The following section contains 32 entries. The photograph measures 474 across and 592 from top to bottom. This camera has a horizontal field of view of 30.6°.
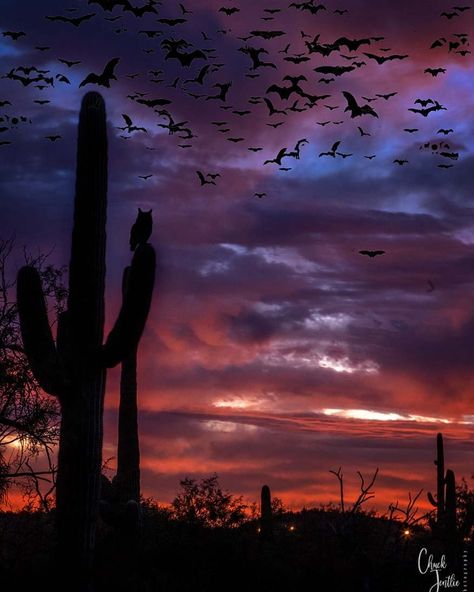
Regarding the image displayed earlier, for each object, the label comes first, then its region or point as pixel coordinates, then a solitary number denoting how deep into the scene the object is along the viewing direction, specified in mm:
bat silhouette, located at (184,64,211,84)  24538
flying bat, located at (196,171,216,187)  28250
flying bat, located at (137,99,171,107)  25109
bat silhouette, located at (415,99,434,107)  28239
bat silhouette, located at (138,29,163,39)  23156
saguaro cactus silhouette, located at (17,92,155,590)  13125
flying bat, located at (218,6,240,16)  25766
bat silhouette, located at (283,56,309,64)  25356
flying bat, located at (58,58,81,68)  25317
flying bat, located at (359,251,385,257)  24344
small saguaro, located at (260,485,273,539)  26844
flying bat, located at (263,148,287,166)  27741
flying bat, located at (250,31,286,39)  25809
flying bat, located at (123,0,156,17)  22938
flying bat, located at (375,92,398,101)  25258
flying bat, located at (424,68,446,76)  26669
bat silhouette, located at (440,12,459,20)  25891
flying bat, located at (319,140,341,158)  27386
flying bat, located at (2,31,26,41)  24420
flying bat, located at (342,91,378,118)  23312
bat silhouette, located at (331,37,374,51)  24641
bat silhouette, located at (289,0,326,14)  23884
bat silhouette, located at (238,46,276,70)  25234
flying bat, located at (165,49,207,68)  23658
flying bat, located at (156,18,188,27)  23750
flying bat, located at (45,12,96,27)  22195
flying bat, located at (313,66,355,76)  25066
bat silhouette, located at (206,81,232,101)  24594
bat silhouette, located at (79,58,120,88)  20141
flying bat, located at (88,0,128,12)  21781
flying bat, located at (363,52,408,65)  25611
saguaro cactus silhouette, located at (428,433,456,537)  28572
